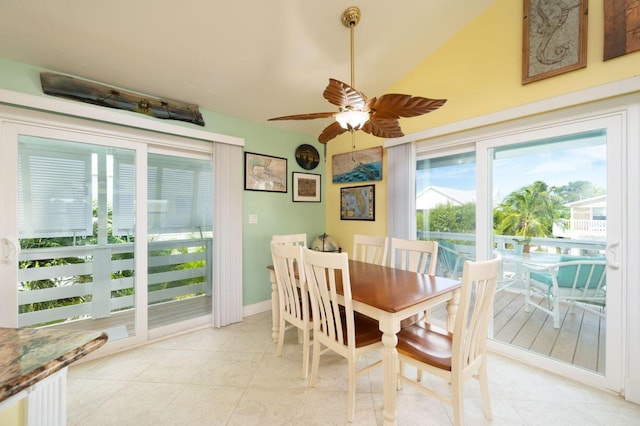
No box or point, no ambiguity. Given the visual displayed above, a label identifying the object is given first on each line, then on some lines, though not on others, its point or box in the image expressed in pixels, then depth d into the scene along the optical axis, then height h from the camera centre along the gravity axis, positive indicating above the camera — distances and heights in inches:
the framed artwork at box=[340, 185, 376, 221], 128.0 +5.4
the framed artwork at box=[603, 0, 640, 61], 64.3 +48.3
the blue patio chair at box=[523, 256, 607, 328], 74.4 -22.6
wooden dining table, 55.9 -20.4
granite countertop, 24.1 -15.6
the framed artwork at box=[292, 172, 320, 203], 140.6 +14.6
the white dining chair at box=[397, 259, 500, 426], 49.9 -31.6
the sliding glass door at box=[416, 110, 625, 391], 70.4 -7.0
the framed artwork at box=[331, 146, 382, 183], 125.0 +24.8
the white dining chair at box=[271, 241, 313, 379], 75.5 -25.6
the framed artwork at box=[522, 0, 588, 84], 71.9 +52.5
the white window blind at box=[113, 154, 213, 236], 95.3 +7.5
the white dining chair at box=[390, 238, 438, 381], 84.0 -14.9
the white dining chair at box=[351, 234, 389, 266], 99.2 -14.8
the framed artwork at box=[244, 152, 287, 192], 122.8 +20.3
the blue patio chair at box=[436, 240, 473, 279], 103.6 -19.4
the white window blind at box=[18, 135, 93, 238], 79.4 +7.9
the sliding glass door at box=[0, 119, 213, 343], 79.1 -7.4
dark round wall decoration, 141.8 +32.0
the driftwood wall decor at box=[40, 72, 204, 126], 78.3 +40.0
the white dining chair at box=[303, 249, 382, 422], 60.3 -29.7
